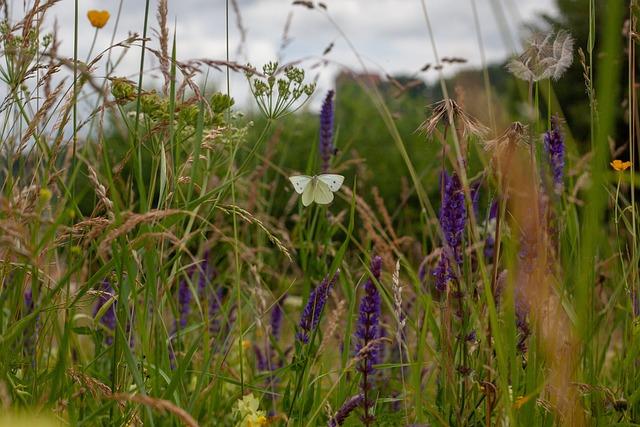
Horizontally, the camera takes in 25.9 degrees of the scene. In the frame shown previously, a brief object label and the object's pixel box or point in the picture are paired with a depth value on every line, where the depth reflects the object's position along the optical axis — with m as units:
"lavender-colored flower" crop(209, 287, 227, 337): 1.63
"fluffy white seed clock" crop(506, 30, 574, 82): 1.08
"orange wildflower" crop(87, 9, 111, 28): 1.20
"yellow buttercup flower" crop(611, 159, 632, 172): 1.24
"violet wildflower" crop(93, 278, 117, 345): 1.46
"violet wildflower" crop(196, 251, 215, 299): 1.53
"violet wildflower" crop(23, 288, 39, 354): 1.29
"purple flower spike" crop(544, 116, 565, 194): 1.20
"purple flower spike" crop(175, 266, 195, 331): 1.54
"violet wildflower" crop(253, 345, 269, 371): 1.46
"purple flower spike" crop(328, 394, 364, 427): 1.03
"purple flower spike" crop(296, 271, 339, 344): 1.09
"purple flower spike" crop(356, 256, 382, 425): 1.06
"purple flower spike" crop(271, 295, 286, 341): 1.51
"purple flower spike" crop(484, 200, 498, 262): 1.41
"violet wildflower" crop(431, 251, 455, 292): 1.11
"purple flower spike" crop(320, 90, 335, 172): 1.51
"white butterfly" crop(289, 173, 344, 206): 1.11
